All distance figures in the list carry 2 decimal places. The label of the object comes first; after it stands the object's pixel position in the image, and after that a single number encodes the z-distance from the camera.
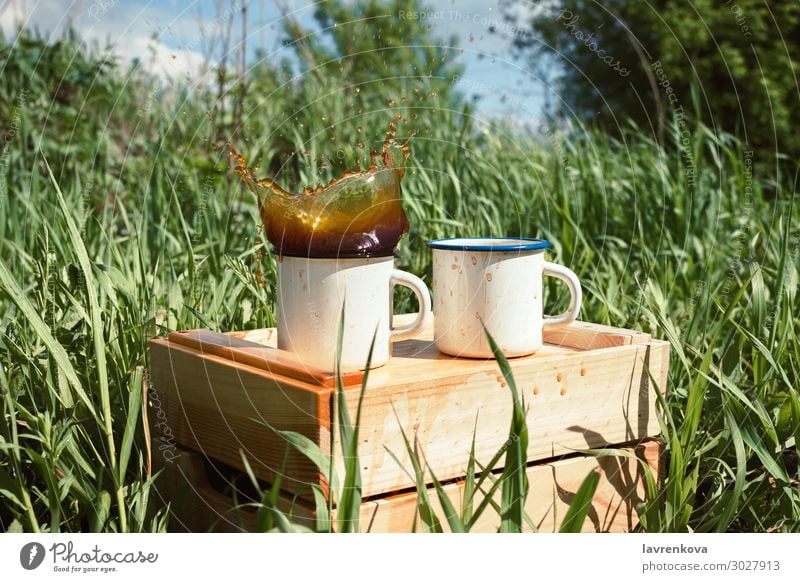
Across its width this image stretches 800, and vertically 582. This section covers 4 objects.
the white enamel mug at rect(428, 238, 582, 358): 1.32
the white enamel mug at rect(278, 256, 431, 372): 1.21
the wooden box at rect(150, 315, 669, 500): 1.16
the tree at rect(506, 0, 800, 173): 10.71
